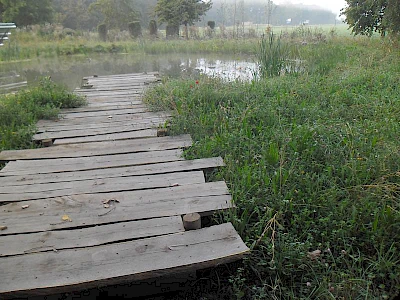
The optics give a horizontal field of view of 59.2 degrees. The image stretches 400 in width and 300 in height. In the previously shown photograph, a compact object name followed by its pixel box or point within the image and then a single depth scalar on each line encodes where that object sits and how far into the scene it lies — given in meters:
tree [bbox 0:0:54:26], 16.95
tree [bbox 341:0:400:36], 6.70
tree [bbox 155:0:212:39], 16.02
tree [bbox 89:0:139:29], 18.97
